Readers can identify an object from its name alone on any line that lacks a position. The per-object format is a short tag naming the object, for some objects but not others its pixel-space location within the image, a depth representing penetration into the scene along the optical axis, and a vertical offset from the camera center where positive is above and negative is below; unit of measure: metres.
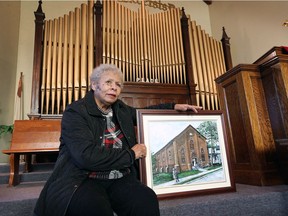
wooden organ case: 3.32 +1.62
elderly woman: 0.89 -0.01
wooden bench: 2.15 +0.27
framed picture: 1.35 +0.01
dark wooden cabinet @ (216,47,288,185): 1.64 +0.22
